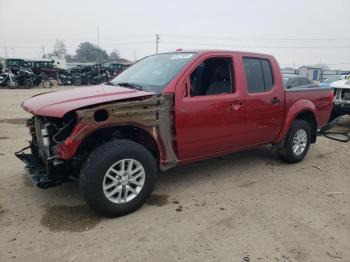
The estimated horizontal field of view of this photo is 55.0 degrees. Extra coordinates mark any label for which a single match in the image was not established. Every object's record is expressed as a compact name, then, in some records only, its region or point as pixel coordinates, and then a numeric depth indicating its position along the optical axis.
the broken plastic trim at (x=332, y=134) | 7.54
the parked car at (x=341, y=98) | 9.03
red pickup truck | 3.49
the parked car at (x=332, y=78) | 14.95
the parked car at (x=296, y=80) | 12.13
